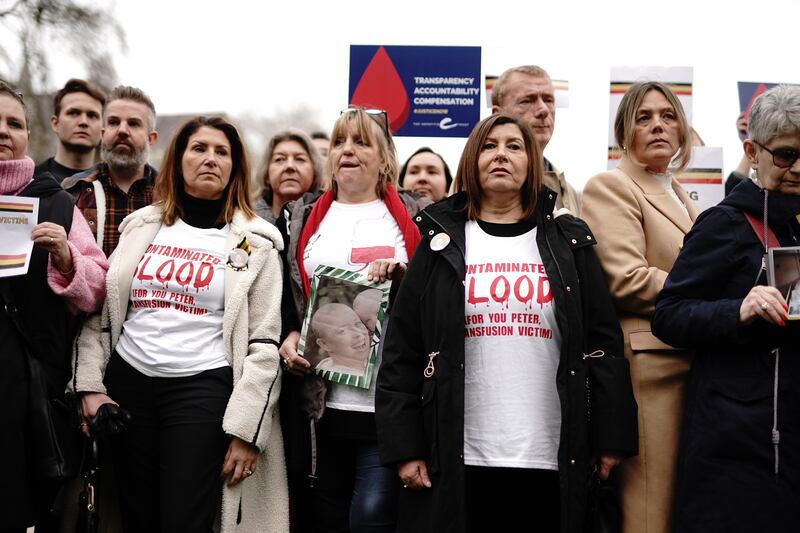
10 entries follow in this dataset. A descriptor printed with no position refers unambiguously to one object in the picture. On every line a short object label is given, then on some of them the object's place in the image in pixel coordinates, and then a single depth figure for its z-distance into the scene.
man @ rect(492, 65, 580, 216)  4.98
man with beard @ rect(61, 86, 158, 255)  4.96
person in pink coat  3.62
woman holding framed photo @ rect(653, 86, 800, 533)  3.06
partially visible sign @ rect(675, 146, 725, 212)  6.04
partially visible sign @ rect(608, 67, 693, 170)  5.73
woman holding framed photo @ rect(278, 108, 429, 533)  3.88
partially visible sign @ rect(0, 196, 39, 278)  3.70
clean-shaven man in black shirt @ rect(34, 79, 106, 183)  5.62
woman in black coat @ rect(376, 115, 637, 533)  3.35
